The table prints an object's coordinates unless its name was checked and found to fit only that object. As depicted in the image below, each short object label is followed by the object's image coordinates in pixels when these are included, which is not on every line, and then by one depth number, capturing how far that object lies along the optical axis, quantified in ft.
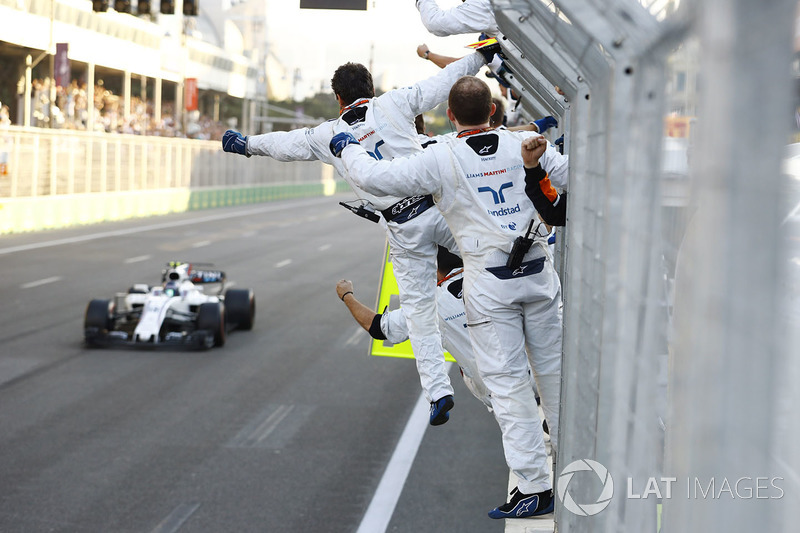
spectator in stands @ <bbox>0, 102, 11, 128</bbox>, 196.65
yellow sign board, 52.03
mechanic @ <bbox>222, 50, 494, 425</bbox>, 35.91
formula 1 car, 83.46
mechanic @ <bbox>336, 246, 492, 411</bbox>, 36.68
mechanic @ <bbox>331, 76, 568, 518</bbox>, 30.14
